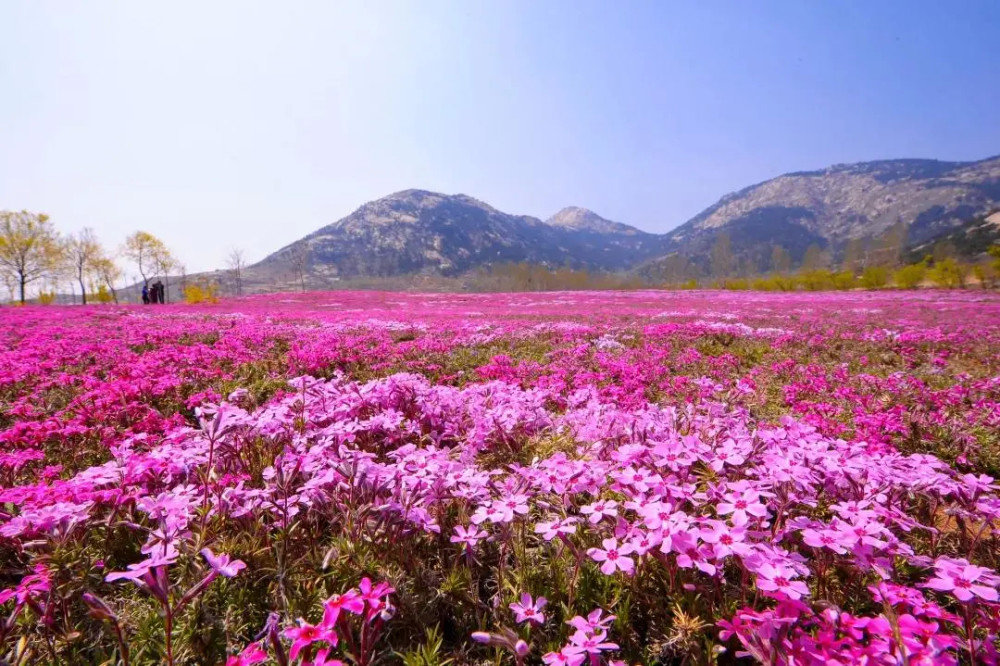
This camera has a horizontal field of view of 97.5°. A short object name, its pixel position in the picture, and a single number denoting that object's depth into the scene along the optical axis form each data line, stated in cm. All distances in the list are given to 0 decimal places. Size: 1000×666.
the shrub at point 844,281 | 7312
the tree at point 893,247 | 10838
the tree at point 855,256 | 10855
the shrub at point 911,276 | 6819
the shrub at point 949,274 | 6262
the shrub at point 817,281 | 7731
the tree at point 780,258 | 13655
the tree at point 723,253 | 13400
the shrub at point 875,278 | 7081
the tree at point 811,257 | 11596
